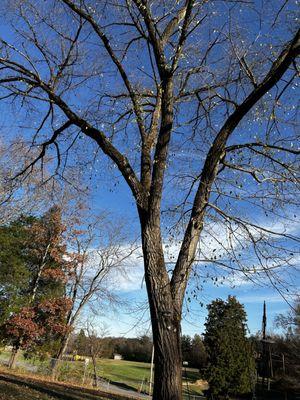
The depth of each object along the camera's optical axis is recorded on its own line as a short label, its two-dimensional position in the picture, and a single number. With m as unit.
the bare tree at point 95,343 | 33.12
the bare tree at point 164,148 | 4.60
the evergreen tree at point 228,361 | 25.83
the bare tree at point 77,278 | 27.94
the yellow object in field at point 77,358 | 37.77
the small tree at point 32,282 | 24.59
